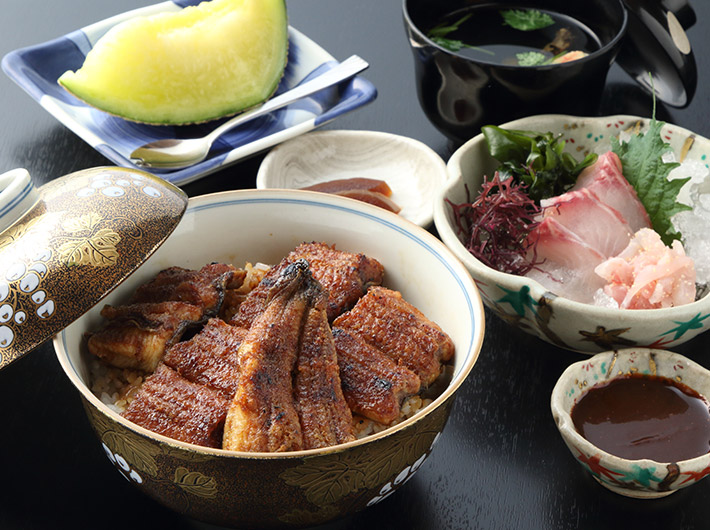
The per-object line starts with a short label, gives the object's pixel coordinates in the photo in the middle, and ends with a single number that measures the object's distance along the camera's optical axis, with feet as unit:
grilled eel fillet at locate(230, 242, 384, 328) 1.92
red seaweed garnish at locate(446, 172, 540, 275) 2.12
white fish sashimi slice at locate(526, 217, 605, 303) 2.06
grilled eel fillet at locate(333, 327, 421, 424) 1.81
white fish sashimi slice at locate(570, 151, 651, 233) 2.12
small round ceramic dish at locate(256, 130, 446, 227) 2.31
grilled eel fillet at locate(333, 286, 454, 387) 1.87
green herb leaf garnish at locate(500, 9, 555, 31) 2.45
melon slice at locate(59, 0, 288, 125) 2.39
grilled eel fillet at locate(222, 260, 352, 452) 1.73
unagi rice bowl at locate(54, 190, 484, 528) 1.66
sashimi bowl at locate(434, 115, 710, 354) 1.92
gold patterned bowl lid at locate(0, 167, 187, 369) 1.78
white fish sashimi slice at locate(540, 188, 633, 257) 2.08
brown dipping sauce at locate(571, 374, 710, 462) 1.85
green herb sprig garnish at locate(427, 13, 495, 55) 2.41
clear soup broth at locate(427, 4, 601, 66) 2.40
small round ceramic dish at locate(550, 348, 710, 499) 1.80
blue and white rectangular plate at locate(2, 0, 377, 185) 2.31
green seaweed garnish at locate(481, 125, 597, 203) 2.17
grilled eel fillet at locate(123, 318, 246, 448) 1.77
